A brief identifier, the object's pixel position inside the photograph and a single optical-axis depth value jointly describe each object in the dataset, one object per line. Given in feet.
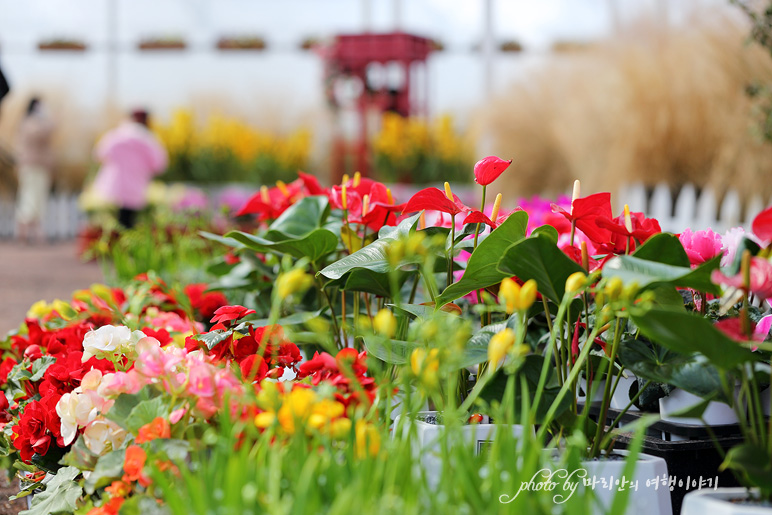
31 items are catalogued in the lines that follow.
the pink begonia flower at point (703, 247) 8.77
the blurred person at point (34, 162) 48.45
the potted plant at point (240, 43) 72.22
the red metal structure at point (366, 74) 50.53
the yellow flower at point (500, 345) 7.81
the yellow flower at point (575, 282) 7.98
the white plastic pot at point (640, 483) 8.29
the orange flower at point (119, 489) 8.20
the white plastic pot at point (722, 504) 7.81
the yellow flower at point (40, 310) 11.22
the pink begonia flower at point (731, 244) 8.98
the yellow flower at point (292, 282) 7.78
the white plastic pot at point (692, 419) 8.90
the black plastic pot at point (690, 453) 8.82
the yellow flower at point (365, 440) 7.95
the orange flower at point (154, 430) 8.21
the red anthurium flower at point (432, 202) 8.90
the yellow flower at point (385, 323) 7.71
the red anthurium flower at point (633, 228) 8.72
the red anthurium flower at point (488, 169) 8.79
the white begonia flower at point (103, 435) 8.53
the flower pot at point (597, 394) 9.42
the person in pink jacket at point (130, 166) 38.90
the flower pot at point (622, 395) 9.55
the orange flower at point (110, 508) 8.18
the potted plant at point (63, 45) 72.77
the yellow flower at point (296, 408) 7.87
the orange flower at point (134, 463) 8.12
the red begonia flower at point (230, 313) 8.94
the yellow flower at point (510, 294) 7.82
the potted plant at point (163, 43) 73.55
